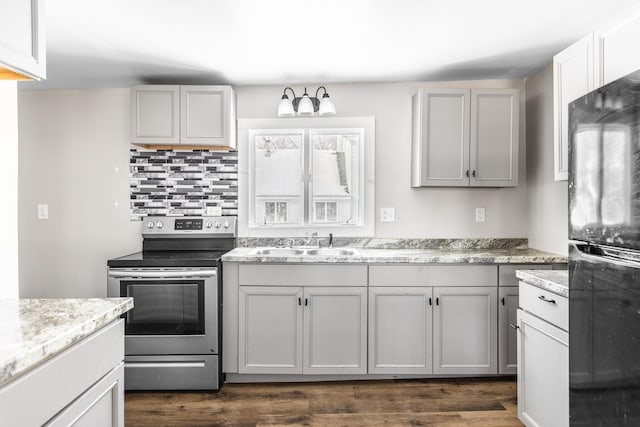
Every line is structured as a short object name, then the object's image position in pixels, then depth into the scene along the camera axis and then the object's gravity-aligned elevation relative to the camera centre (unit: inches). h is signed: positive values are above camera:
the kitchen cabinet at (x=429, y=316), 106.7 -27.4
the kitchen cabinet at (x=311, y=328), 107.0 -30.6
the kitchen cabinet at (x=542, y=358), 68.1 -26.6
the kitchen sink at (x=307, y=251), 116.7 -11.7
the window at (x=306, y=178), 128.9 +10.9
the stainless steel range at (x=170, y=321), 103.8 -28.1
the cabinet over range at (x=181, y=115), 118.4 +28.5
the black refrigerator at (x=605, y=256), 48.1 -5.7
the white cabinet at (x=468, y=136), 115.7 +21.9
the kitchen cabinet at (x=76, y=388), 34.2 -17.3
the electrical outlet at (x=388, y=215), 129.1 -0.9
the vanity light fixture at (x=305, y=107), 117.4 +30.7
